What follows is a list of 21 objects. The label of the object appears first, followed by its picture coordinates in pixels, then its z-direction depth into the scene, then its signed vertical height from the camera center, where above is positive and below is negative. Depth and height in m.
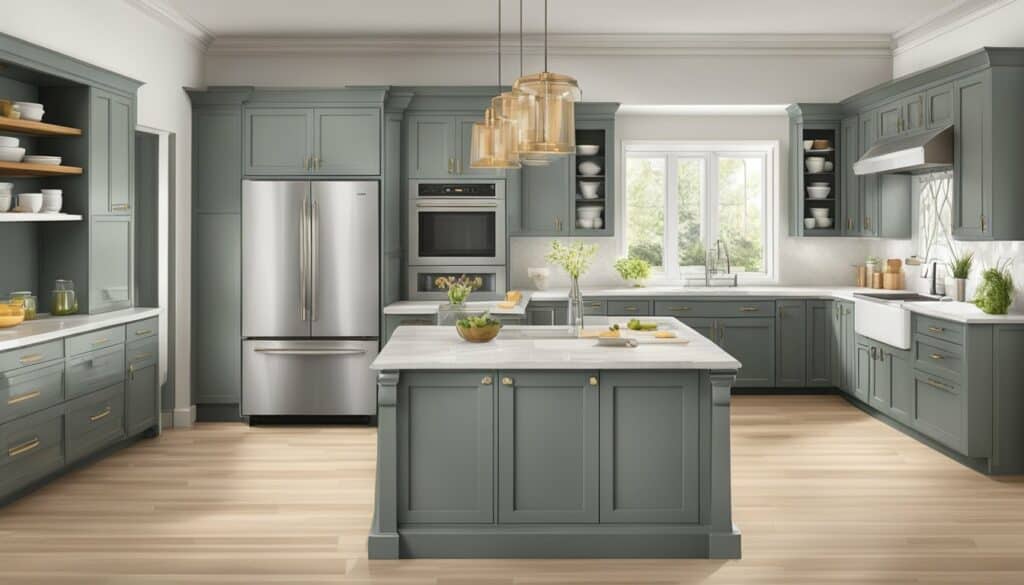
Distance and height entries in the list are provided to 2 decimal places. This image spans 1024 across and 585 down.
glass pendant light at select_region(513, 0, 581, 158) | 3.48 +0.65
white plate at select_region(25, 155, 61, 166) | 5.06 +0.69
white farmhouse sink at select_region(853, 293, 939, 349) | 6.04 -0.22
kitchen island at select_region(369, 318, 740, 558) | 3.92 -0.75
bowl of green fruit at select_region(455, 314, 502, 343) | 4.28 -0.20
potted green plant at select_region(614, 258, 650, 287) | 7.85 +0.13
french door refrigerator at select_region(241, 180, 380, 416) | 6.66 -0.06
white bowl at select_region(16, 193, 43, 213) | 4.96 +0.45
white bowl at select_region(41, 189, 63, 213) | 5.16 +0.47
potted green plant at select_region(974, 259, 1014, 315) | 5.38 -0.05
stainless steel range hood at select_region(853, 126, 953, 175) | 5.78 +0.86
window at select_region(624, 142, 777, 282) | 8.23 +0.70
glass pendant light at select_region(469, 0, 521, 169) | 3.93 +0.63
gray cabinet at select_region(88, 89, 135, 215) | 5.45 +0.80
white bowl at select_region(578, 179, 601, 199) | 7.58 +0.79
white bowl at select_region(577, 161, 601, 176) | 7.57 +0.96
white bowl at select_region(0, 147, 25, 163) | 4.79 +0.68
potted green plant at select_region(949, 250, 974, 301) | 6.46 +0.10
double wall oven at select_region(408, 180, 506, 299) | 7.05 +0.40
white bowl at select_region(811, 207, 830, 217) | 7.77 +0.62
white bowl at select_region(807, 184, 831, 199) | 7.74 +0.78
